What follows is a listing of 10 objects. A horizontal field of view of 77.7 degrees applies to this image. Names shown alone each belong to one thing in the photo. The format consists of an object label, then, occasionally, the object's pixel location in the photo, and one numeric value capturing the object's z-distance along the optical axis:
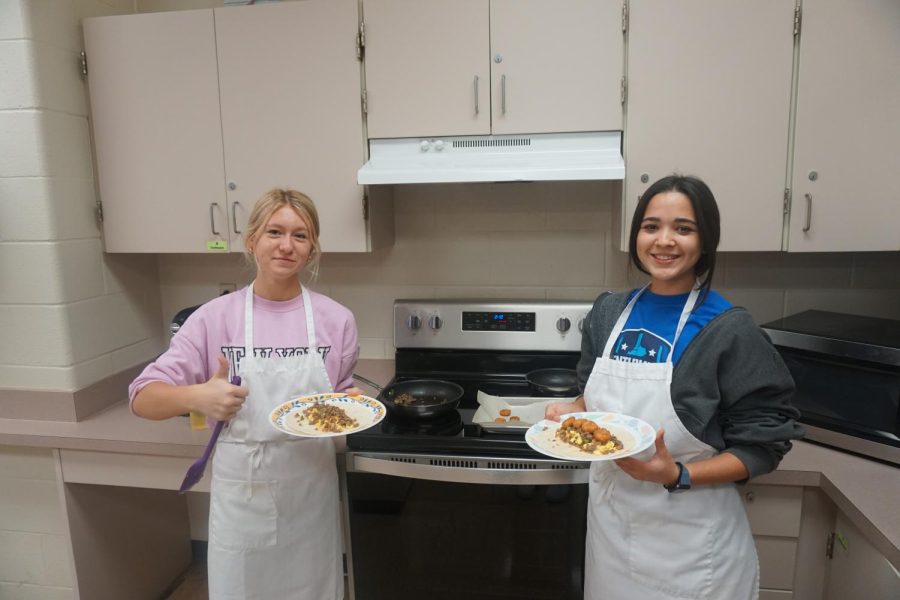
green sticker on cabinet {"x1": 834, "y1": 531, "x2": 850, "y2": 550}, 1.39
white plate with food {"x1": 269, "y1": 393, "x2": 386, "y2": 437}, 1.17
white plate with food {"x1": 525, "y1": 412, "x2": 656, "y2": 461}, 1.03
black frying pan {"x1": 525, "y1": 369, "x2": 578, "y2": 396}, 1.72
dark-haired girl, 1.08
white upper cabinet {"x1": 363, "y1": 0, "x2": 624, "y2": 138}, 1.65
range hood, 1.60
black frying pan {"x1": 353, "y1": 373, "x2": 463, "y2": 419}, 1.54
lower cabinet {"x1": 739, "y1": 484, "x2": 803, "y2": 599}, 1.46
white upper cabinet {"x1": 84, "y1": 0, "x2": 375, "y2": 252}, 1.77
